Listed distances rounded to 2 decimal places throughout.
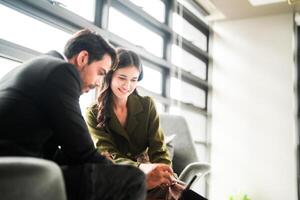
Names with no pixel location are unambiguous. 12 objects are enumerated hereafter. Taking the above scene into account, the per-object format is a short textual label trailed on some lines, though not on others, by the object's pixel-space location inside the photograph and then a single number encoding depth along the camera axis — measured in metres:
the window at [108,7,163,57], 3.01
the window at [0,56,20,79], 1.95
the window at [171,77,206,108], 4.09
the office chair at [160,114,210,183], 2.30
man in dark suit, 0.96
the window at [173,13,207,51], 4.19
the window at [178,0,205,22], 4.37
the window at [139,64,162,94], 3.48
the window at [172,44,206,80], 4.12
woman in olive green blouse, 1.77
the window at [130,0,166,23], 3.41
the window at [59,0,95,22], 2.44
